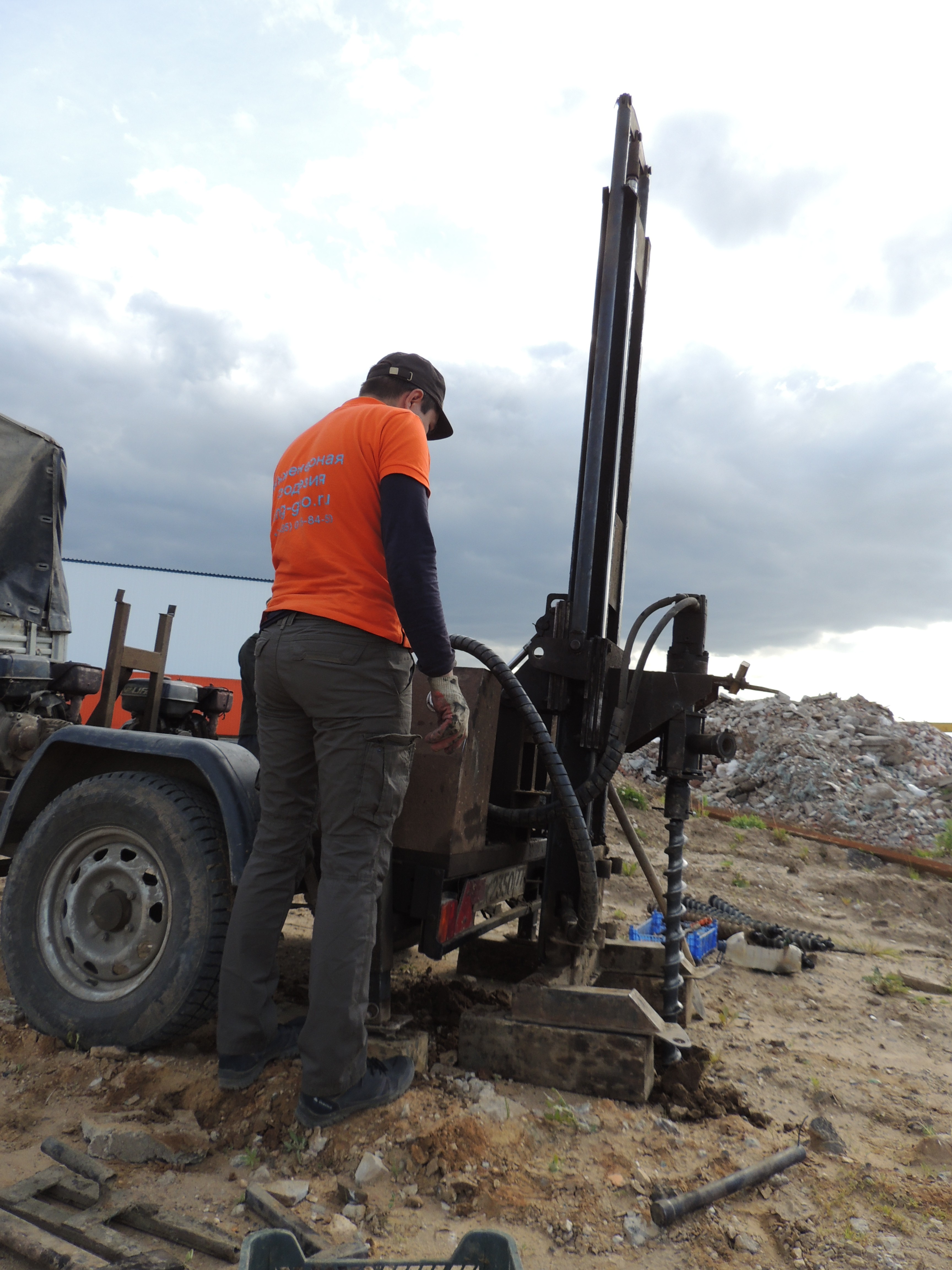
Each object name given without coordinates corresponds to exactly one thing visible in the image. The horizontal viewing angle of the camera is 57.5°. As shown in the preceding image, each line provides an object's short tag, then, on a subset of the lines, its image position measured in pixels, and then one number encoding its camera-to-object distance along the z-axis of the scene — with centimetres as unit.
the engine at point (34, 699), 450
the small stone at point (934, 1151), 277
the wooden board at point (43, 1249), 191
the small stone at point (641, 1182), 240
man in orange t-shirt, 261
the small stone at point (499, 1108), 274
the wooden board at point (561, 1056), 296
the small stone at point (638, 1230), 219
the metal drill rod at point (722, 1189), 224
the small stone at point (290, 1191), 223
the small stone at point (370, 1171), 233
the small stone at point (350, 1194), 225
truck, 302
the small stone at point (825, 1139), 279
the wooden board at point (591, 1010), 304
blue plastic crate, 504
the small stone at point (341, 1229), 208
